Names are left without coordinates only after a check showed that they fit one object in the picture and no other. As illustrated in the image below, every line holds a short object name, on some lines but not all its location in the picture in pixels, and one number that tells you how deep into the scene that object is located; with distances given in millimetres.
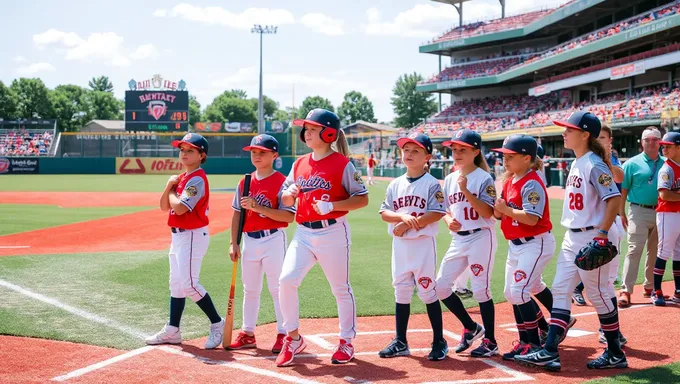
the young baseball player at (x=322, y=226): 5039
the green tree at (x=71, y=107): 92794
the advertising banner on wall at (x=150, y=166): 49656
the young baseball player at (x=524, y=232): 5020
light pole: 48116
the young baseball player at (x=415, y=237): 5168
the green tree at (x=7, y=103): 83312
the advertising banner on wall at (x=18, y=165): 47438
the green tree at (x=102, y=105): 114875
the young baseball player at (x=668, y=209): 6957
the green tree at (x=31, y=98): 87750
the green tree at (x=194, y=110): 131250
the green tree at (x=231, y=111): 120812
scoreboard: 50906
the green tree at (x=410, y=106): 101562
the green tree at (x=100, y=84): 148125
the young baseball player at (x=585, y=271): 4836
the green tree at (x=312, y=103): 128375
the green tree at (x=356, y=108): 125431
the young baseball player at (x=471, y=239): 5312
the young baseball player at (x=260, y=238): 5531
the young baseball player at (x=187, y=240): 5582
